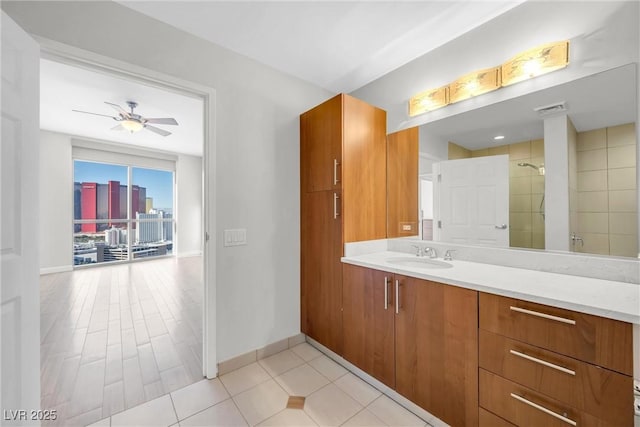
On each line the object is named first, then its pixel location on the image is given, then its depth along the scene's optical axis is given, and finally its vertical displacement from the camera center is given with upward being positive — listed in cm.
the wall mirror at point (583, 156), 124 +31
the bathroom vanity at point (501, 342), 89 -60
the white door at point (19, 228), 105 -6
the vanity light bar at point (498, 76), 142 +90
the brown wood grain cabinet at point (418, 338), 123 -74
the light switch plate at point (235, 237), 194 -18
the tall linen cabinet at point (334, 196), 195 +15
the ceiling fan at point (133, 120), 338 +135
